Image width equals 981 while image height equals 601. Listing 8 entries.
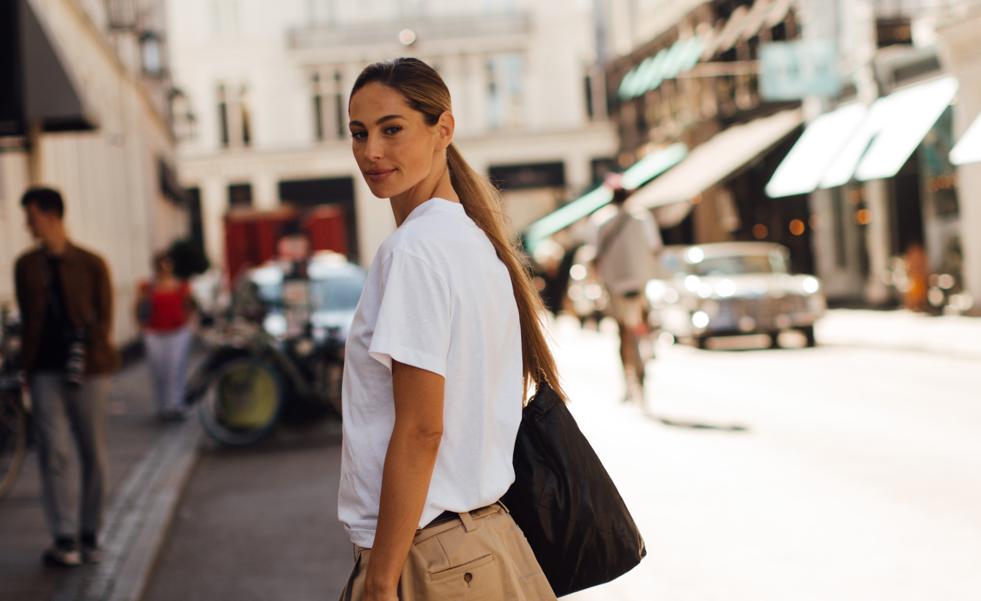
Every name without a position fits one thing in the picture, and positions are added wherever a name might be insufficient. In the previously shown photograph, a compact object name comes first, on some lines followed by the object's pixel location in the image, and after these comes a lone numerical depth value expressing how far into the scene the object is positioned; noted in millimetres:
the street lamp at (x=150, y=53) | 32219
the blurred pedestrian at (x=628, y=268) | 11688
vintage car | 19031
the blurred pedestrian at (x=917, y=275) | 23297
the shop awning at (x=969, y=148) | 19750
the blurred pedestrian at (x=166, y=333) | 13805
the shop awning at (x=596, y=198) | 36812
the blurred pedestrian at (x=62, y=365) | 6480
